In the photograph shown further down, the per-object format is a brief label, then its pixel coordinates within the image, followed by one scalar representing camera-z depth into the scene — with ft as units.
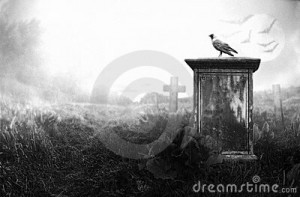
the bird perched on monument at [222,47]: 16.20
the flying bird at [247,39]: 22.48
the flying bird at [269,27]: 22.34
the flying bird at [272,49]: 22.30
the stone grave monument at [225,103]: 15.44
